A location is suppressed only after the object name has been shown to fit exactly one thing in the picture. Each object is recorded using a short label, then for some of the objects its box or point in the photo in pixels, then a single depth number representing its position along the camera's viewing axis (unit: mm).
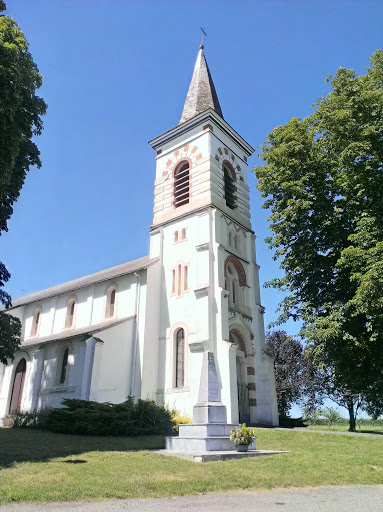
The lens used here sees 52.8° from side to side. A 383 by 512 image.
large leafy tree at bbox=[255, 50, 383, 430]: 13938
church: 21016
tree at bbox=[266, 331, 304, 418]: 32406
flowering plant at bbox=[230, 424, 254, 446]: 11820
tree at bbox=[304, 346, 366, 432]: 32000
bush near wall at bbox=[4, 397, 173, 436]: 15742
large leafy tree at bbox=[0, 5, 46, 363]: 12078
